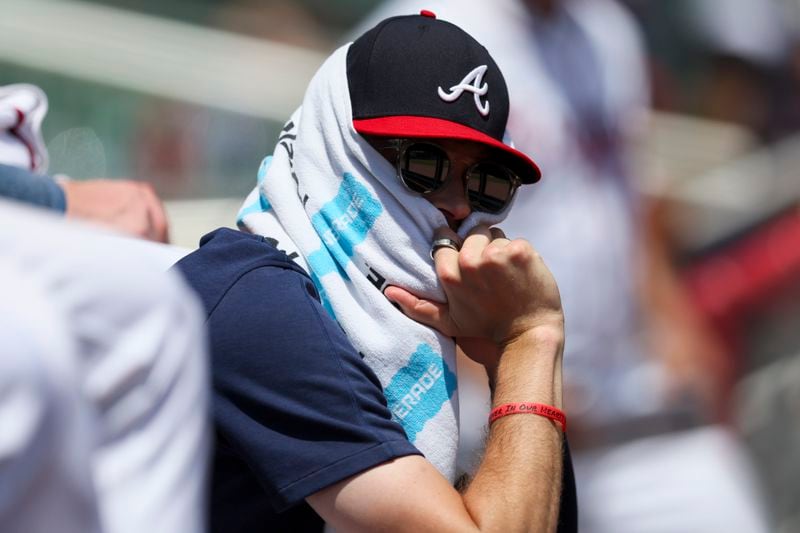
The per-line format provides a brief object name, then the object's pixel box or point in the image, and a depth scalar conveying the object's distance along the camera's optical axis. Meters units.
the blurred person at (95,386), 5.73
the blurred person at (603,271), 8.39
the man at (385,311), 7.36
